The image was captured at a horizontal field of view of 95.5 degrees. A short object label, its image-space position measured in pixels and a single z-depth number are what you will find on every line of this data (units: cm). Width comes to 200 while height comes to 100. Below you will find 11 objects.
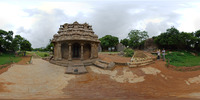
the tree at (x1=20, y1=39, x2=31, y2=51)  2389
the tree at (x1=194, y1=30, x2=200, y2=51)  2126
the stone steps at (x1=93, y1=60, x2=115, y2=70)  1059
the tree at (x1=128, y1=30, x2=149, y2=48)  3029
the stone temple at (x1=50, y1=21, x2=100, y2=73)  1266
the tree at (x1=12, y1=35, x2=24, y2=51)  2322
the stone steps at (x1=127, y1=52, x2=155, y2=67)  1076
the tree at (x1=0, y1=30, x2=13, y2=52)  2267
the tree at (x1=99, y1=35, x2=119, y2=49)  4103
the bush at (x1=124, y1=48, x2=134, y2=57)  1764
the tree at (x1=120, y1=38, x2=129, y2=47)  4866
